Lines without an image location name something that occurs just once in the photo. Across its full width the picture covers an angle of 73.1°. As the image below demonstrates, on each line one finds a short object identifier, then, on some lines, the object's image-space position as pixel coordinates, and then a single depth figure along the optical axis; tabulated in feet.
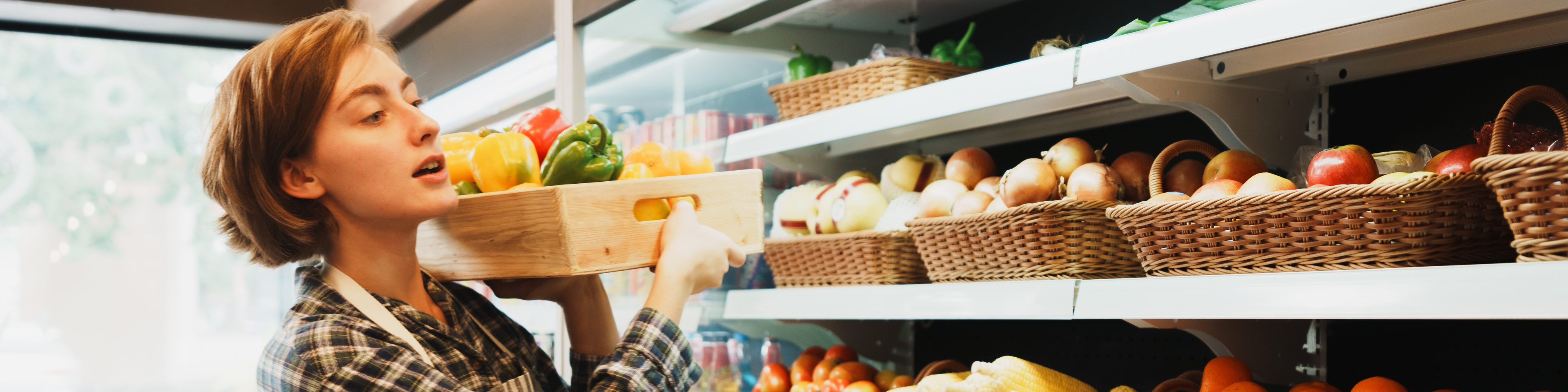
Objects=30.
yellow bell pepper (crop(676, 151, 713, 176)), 5.12
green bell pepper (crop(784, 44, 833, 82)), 7.67
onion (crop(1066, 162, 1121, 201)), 5.37
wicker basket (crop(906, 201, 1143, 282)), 5.23
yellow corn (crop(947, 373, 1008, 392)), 5.19
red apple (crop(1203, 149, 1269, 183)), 4.98
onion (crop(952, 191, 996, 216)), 5.93
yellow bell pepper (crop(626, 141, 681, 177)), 4.92
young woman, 3.98
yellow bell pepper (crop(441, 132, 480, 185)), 4.73
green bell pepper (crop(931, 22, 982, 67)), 7.02
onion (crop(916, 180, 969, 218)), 6.30
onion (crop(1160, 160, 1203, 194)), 5.36
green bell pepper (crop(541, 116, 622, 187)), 4.51
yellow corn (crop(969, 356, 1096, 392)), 5.35
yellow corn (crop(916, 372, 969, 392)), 5.63
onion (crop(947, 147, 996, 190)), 6.59
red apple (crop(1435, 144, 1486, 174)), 4.04
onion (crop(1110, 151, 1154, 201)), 5.59
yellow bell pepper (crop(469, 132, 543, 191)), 4.53
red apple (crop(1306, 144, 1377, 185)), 4.27
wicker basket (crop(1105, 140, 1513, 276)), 3.84
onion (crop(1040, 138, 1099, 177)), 5.77
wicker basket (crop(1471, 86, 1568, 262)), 3.33
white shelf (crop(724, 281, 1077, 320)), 5.24
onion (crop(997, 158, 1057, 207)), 5.56
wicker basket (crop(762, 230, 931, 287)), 6.55
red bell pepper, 4.92
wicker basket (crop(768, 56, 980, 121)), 6.48
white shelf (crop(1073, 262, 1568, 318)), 3.39
